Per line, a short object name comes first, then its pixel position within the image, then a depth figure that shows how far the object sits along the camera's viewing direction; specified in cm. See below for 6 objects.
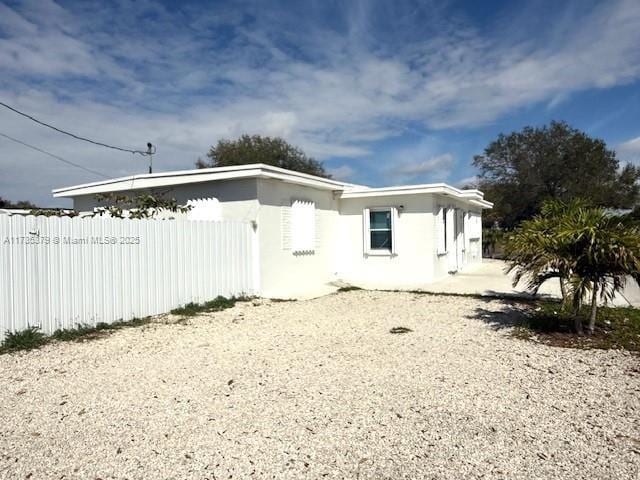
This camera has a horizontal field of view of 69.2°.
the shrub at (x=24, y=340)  632
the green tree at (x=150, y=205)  1005
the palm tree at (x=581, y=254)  611
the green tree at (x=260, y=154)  3381
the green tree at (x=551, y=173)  3191
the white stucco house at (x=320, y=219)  1089
